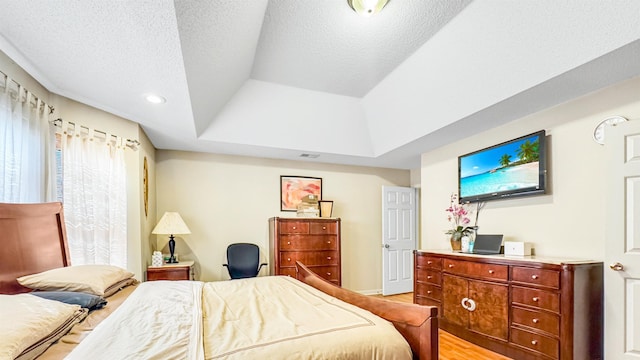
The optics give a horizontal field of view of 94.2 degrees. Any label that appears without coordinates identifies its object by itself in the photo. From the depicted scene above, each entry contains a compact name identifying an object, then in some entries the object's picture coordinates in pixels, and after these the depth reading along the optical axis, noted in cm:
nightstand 352
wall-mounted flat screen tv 292
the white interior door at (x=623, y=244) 218
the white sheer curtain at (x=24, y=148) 202
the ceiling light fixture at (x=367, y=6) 235
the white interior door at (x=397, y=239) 527
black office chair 425
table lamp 374
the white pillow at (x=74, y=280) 169
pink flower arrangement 367
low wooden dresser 232
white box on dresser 292
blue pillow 154
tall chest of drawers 432
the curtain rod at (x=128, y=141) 275
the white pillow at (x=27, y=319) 99
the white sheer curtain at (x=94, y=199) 268
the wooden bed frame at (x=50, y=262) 141
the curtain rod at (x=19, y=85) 201
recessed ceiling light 260
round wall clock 242
